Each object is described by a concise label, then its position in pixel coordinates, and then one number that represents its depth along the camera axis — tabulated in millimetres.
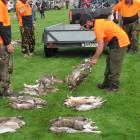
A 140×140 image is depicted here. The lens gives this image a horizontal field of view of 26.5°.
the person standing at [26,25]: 9182
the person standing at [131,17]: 9104
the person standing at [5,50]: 5892
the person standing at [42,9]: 24979
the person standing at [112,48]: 6078
